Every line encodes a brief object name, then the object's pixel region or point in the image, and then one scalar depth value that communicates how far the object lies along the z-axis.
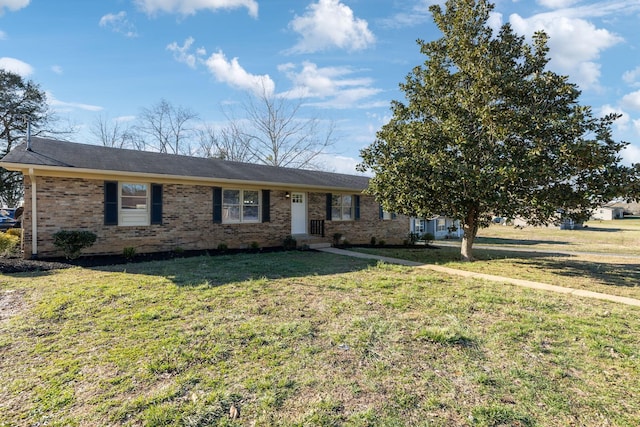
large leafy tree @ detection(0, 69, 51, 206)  22.86
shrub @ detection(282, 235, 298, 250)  13.42
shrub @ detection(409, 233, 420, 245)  18.00
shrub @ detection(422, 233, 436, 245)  18.53
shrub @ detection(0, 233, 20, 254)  9.99
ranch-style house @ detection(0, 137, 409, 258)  9.75
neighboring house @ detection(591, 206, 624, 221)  55.75
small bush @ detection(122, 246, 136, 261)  10.16
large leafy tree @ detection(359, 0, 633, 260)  8.11
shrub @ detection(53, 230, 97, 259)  9.20
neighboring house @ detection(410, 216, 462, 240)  25.27
